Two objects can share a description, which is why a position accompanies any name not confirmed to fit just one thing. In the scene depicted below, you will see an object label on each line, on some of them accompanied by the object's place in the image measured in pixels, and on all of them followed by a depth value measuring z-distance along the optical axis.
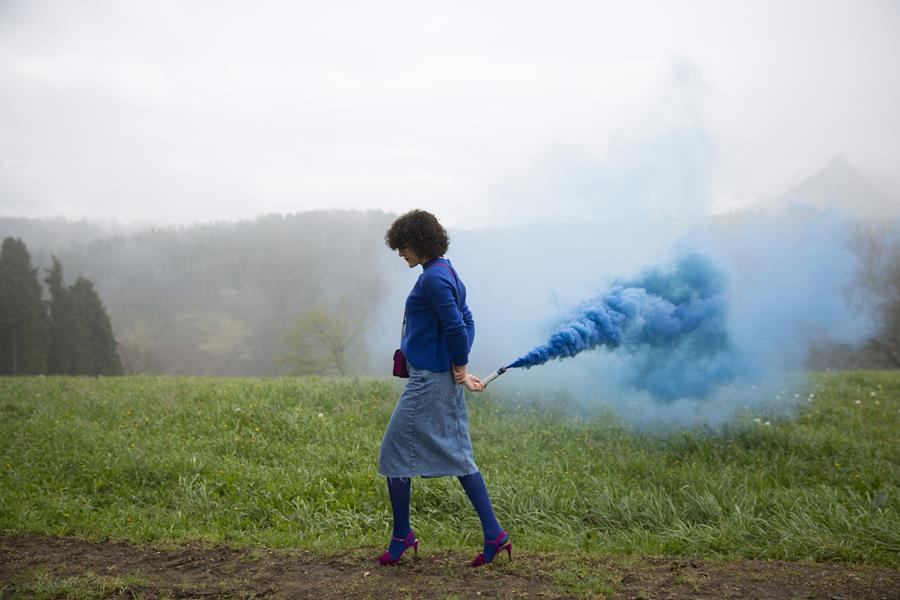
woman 4.30
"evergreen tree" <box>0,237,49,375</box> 37.59
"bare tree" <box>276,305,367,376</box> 48.59
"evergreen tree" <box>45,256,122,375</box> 39.59
